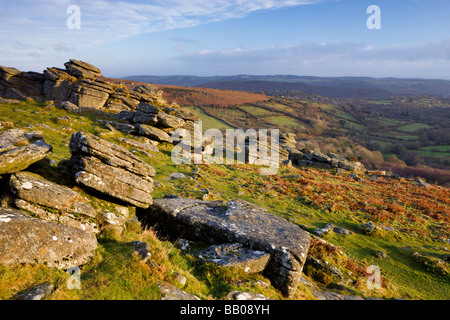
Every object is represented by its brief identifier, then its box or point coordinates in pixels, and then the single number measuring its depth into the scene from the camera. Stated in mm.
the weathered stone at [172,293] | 5582
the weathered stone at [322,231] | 14117
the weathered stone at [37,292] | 4590
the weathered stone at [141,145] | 25841
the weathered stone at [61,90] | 41844
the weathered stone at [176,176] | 20380
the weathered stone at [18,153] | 7508
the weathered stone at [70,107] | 33438
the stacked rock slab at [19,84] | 43219
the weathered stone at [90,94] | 39469
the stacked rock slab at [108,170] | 9234
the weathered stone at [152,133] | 29750
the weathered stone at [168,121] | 31625
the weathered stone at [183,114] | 35562
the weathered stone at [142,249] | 6563
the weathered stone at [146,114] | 31188
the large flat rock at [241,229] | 7602
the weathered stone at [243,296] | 6156
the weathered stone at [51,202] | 7188
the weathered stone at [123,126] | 29625
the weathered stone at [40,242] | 5411
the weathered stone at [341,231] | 15540
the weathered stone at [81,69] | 44125
